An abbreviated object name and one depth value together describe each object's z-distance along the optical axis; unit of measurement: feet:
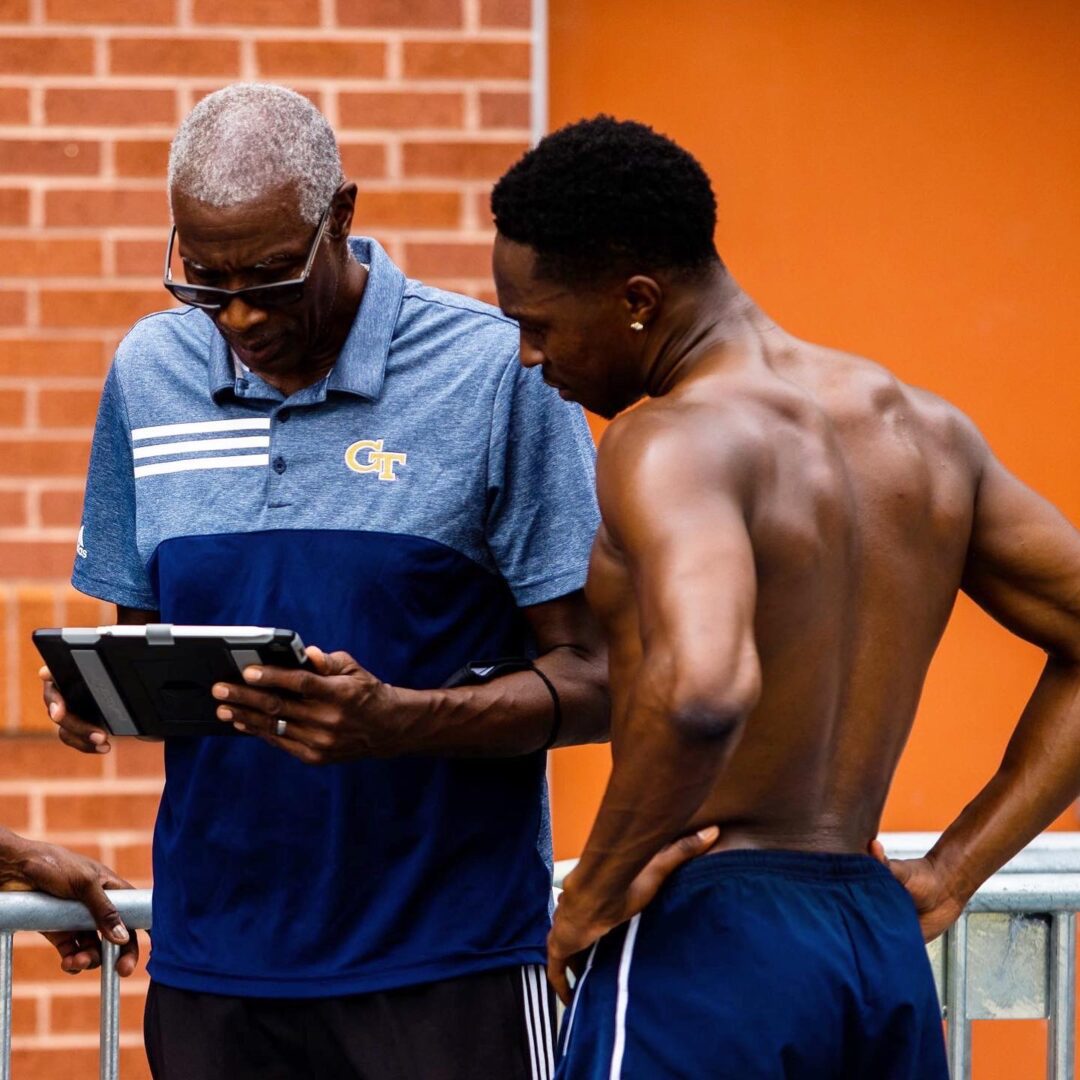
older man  18.69
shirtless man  15.17
